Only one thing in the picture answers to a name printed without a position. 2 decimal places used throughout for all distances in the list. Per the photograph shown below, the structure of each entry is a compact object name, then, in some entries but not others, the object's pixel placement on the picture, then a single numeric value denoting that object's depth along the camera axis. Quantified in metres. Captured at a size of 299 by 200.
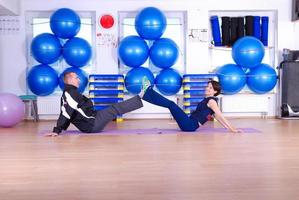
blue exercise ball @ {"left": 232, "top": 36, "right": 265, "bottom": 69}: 6.39
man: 4.55
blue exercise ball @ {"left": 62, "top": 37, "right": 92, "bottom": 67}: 6.35
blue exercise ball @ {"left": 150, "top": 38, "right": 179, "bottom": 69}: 6.35
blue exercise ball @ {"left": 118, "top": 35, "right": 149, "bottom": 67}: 6.30
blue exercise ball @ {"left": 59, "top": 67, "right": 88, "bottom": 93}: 6.47
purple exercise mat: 4.91
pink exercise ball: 5.27
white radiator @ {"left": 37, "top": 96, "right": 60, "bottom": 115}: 6.90
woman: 4.56
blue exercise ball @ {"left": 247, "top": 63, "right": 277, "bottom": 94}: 6.54
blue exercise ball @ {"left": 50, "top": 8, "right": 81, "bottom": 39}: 6.36
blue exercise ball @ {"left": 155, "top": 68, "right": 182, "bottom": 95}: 6.43
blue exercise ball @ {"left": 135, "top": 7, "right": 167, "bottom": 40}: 6.40
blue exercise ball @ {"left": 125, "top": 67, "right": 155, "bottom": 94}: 6.35
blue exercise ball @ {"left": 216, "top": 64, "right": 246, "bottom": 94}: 6.50
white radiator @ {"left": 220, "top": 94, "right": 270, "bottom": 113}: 7.11
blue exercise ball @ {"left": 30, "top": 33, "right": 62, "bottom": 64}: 6.34
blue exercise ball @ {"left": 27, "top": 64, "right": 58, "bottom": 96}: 6.32
